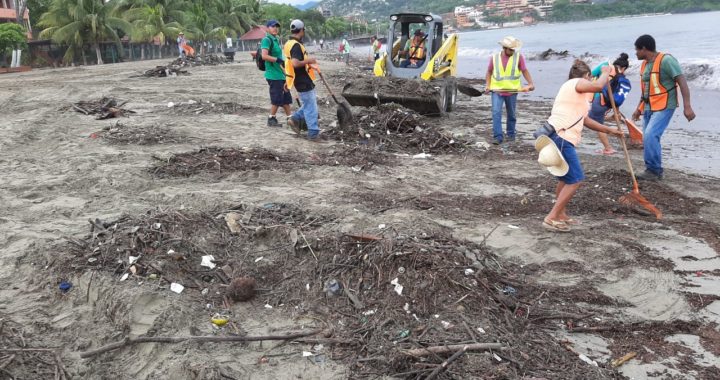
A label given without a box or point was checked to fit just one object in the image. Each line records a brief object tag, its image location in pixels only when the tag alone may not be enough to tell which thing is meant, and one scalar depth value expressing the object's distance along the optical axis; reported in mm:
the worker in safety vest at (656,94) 6066
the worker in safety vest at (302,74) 7781
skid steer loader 10336
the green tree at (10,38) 29297
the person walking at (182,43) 34938
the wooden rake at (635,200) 5211
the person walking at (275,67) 8430
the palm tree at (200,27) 45000
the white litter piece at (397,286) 3388
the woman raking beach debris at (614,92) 7680
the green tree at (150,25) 39019
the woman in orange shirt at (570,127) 4719
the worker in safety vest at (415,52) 12219
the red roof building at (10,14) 38303
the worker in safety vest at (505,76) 8242
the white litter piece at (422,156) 7754
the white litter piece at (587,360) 2945
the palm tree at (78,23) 33781
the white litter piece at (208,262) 3907
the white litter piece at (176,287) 3521
